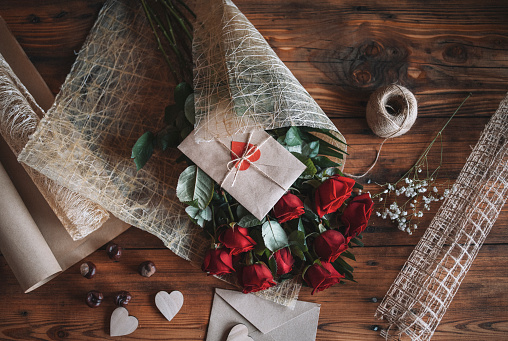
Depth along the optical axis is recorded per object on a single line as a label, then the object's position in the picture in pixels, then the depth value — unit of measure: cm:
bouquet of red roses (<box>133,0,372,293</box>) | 83
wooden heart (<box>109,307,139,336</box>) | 106
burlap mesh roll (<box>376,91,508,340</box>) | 105
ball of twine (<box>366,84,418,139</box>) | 103
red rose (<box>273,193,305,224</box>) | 81
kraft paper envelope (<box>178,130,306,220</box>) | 85
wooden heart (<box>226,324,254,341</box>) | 105
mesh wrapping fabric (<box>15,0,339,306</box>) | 95
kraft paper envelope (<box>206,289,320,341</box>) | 105
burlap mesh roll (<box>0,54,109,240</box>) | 94
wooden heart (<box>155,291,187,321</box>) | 107
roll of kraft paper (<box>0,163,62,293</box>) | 97
